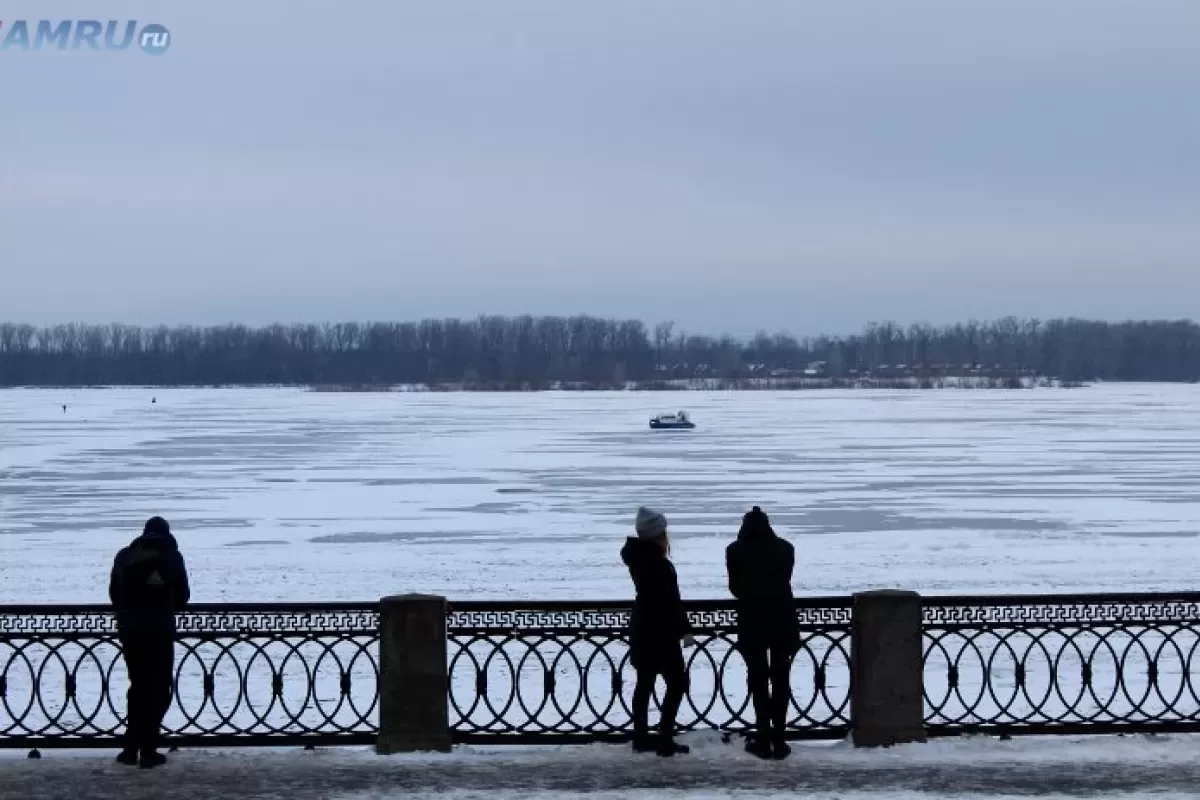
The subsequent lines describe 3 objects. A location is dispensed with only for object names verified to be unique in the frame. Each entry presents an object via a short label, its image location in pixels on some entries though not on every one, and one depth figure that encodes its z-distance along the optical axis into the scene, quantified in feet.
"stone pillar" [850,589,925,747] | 34.24
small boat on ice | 253.65
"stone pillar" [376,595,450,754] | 33.81
